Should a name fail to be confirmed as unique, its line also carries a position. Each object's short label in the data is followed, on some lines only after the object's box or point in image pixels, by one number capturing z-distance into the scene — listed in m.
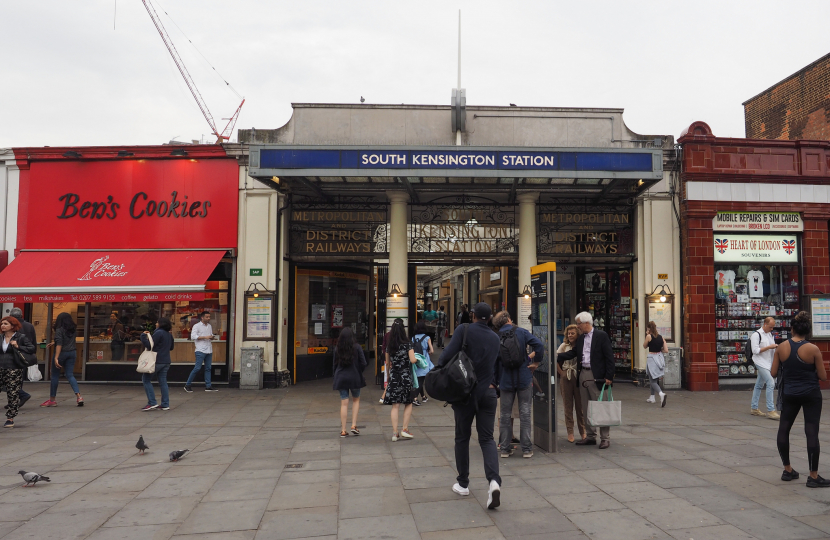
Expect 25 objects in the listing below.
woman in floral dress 7.69
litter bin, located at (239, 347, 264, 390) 12.55
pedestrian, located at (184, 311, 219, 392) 12.38
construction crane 51.56
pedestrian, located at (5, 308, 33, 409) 9.81
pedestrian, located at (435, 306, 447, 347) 22.02
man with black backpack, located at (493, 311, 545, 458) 6.74
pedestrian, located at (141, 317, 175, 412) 10.05
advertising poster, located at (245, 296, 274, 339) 12.79
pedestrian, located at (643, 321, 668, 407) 10.95
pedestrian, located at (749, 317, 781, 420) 9.41
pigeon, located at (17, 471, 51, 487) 5.45
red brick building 12.84
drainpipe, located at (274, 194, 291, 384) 12.84
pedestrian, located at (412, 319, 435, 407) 9.56
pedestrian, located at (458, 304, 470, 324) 13.55
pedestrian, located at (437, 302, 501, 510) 5.03
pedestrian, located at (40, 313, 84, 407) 10.31
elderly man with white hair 7.13
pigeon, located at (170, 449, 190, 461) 6.55
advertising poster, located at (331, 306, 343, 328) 14.52
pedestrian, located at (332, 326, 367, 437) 7.75
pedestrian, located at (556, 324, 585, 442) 7.41
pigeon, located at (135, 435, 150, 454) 6.75
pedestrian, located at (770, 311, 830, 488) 5.46
